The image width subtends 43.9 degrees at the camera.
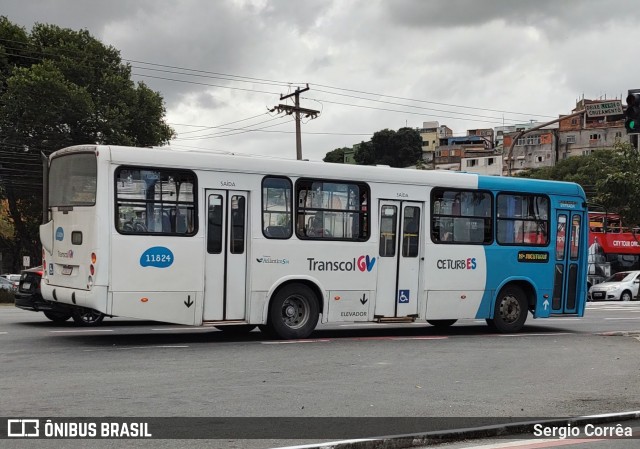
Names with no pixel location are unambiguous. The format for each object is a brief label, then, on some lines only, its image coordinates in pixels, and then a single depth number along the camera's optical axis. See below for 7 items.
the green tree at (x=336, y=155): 134.00
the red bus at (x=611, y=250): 47.41
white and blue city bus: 12.91
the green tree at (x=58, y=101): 39.00
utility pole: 37.59
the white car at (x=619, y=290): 39.59
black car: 16.44
